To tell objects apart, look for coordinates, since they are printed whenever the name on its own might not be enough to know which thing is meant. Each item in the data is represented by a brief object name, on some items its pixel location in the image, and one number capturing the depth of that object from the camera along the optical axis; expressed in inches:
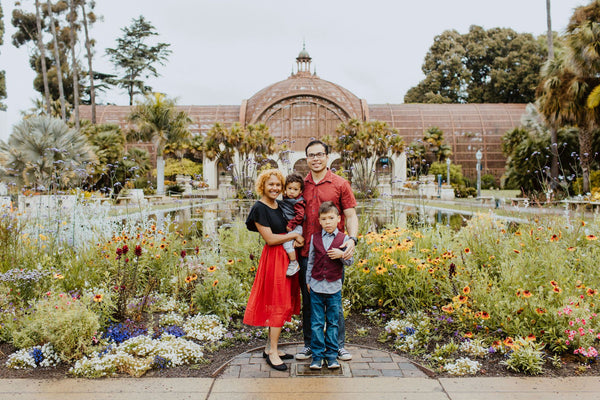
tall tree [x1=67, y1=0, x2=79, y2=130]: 981.3
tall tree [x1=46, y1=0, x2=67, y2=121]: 925.8
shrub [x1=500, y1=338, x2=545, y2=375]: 120.9
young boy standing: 125.6
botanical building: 1449.3
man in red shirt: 131.7
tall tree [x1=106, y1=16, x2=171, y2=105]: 1734.7
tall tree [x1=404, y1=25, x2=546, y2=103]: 1755.7
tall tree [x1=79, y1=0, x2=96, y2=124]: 1071.0
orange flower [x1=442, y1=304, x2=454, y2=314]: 142.7
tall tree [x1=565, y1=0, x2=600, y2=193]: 601.9
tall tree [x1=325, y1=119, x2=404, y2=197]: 978.3
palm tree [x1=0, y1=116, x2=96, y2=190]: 570.6
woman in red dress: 130.0
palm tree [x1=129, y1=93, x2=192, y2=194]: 1042.1
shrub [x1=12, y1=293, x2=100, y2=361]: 127.6
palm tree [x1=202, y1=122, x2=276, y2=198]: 1021.8
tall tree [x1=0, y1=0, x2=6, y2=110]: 1428.4
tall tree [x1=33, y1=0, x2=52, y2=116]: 952.8
